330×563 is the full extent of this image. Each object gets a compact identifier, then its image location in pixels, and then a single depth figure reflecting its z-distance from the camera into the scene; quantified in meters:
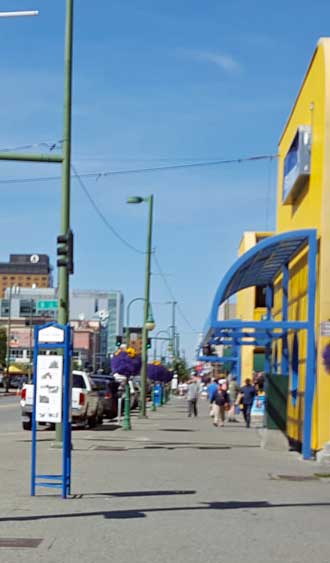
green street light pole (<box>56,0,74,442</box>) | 21.27
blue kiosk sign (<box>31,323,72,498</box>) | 13.26
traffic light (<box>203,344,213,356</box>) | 38.78
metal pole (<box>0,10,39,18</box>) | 16.69
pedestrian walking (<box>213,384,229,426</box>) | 35.41
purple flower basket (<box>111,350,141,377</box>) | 34.84
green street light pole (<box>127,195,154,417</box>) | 38.87
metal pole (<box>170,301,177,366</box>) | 98.29
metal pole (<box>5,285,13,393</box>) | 89.99
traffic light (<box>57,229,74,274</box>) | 19.14
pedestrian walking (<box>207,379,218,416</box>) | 37.35
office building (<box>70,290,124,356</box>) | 180.55
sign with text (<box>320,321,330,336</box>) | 19.67
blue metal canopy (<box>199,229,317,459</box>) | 20.61
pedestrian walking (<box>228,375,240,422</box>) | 41.06
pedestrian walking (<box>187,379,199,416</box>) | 44.19
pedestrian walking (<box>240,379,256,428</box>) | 35.12
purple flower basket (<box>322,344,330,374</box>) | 19.77
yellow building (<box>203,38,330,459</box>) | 20.33
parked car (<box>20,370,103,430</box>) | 28.36
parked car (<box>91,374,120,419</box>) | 37.77
